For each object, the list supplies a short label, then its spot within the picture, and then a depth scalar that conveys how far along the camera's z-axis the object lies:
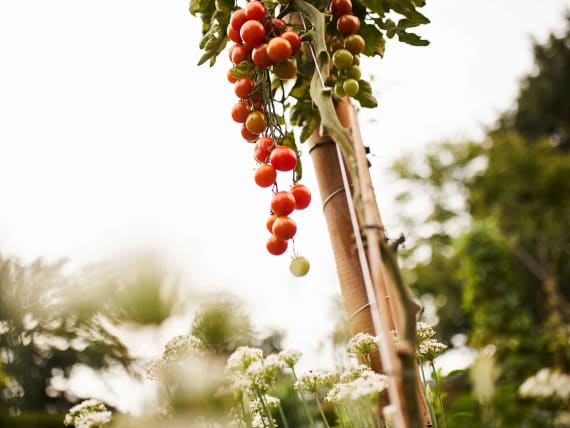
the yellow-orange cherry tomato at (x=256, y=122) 0.78
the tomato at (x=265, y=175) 0.74
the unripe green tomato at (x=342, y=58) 0.77
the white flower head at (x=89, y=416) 0.59
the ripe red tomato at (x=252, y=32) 0.71
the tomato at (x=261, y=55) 0.71
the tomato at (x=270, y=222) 0.77
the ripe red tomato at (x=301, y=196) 0.76
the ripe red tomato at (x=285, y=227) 0.73
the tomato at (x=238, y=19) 0.75
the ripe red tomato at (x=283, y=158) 0.72
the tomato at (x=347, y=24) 0.79
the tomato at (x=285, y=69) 0.73
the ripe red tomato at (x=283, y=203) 0.73
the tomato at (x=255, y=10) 0.72
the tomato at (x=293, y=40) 0.70
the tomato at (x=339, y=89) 0.80
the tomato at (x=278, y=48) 0.68
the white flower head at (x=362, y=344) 0.70
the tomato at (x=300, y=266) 0.77
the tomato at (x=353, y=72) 0.82
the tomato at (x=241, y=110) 0.82
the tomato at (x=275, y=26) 0.75
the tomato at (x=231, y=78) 0.81
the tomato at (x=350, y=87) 0.78
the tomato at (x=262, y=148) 0.79
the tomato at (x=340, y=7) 0.80
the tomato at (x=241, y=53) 0.77
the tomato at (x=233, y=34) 0.77
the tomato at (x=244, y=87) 0.77
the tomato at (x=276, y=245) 0.76
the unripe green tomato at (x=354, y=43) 0.79
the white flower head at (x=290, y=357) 0.66
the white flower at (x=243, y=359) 0.62
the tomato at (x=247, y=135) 0.85
